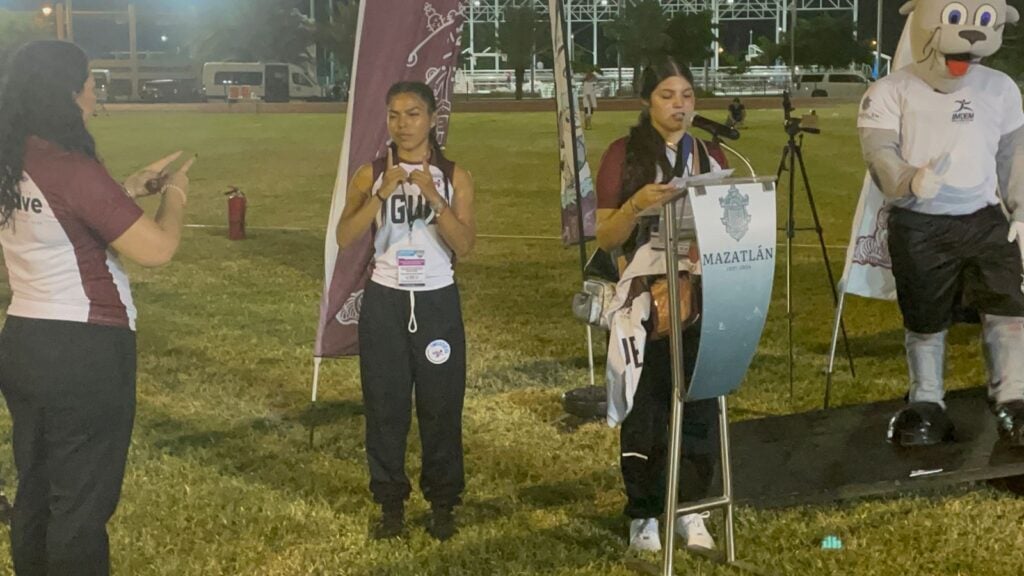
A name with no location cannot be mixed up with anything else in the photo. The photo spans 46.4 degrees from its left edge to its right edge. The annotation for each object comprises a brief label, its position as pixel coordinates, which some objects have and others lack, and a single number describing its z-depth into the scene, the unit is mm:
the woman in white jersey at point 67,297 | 3225
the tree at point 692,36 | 62594
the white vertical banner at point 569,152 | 6316
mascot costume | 5074
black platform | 4742
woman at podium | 4199
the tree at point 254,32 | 70500
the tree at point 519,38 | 60219
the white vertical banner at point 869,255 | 5762
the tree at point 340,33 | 66125
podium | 3730
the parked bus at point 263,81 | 55344
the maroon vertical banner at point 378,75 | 5348
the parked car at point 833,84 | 53281
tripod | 6398
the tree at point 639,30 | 62594
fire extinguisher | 13484
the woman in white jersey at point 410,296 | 4543
